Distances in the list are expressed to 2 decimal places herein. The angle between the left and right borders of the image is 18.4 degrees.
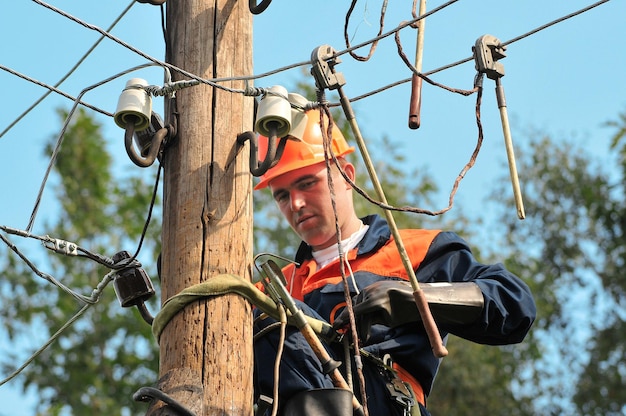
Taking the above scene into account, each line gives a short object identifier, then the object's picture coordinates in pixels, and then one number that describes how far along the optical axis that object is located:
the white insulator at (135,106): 6.32
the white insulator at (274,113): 6.38
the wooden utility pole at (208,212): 5.83
